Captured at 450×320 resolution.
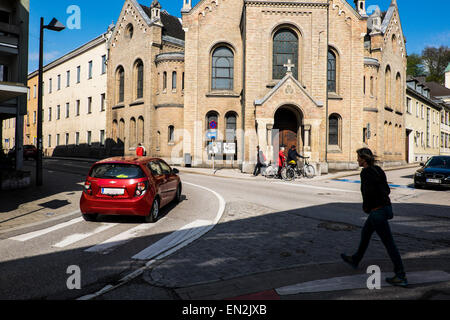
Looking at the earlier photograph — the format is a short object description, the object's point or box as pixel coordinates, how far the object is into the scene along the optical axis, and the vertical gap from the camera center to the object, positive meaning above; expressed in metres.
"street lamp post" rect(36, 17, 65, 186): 12.32 +3.10
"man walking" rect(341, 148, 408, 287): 3.93 -0.62
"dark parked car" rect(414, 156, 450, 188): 14.16 -0.52
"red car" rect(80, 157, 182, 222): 7.25 -0.67
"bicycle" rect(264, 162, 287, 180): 19.50 -0.67
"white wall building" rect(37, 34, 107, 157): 36.34 +7.21
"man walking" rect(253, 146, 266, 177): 20.52 -0.07
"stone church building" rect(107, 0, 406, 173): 23.17 +6.52
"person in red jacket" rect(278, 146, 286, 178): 18.56 +0.06
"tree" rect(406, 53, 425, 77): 68.01 +20.61
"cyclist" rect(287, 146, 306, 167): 18.45 +0.29
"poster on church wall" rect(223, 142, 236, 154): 25.81 +1.01
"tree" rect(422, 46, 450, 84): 72.00 +22.71
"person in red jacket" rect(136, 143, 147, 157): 18.55 +0.53
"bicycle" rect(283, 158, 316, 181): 18.44 -0.60
